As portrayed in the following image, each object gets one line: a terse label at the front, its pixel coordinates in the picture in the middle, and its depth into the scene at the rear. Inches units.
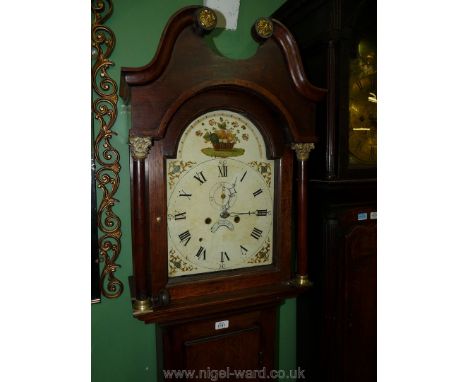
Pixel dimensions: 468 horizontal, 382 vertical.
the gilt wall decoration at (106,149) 48.0
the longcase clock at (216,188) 37.5
